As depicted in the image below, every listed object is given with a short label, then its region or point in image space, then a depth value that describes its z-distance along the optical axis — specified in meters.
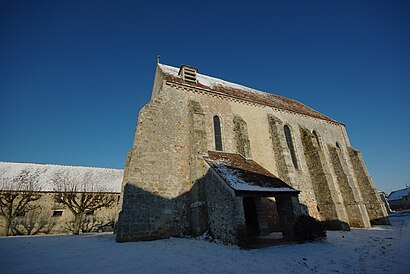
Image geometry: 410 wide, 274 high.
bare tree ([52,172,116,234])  20.17
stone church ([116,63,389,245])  9.56
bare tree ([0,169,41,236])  18.69
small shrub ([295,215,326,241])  9.02
